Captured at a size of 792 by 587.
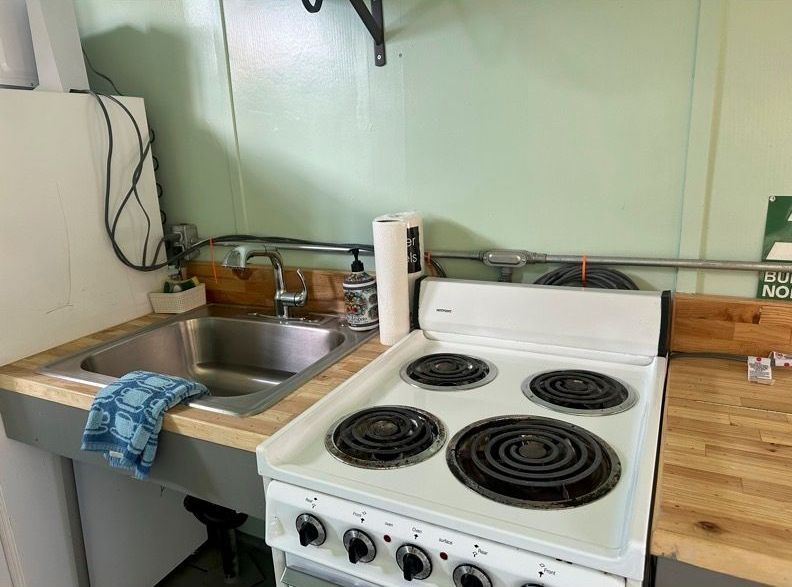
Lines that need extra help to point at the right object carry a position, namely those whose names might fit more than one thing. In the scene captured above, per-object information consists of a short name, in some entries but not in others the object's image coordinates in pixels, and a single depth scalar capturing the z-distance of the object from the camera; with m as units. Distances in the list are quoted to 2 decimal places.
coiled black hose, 1.23
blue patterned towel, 1.04
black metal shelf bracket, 1.27
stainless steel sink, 1.45
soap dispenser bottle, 1.39
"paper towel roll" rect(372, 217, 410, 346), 1.27
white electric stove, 0.72
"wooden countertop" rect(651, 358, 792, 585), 0.65
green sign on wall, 1.10
